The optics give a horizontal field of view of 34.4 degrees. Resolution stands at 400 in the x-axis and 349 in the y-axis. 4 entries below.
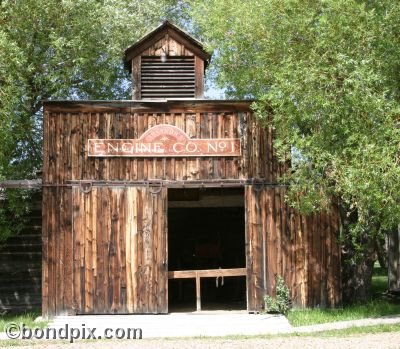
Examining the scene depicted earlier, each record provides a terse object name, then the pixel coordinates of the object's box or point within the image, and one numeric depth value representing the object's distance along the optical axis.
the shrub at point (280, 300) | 15.85
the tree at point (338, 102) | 13.95
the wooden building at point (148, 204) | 15.98
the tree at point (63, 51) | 23.05
